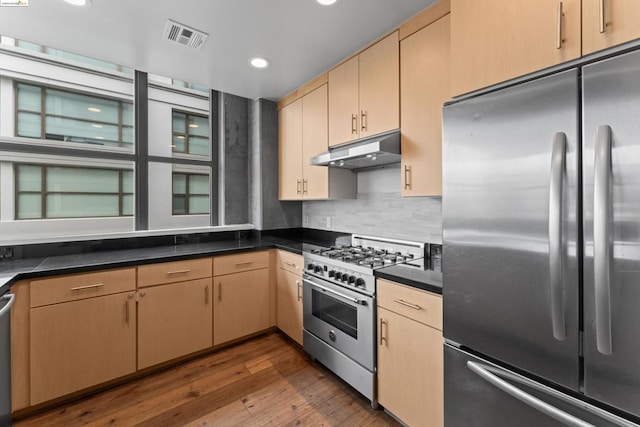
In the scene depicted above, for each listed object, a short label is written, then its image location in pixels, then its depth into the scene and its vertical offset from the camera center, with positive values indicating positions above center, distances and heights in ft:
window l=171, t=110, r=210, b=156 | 10.34 +3.07
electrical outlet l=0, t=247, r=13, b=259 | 6.89 -0.91
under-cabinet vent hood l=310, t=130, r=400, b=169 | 6.18 +1.47
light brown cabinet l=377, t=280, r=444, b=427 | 4.76 -2.54
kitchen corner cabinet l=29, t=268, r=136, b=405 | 5.83 -2.57
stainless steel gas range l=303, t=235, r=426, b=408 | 5.95 -2.09
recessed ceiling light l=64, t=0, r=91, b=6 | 5.47 +4.15
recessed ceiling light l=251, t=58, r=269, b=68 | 7.75 +4.28
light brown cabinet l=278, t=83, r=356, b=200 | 8.61 +2.09
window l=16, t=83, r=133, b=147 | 7.95 +2.98
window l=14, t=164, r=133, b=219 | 7.89 +0.70
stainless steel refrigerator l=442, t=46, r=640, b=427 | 2.74 -0.40
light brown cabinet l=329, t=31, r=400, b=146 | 6.47 +3.07
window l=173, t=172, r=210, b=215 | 10.37 +0.81
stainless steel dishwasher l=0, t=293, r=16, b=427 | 4.61 -2.43
